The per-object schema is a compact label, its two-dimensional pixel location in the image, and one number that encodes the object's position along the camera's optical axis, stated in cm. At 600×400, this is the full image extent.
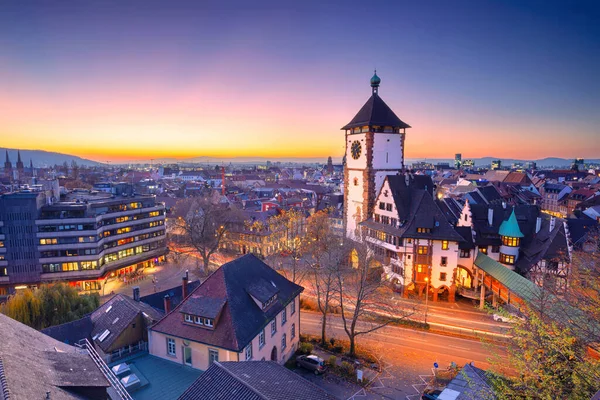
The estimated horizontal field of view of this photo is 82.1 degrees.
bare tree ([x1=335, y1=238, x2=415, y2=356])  3838
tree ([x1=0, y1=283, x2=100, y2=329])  4097
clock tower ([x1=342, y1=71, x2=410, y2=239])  6059
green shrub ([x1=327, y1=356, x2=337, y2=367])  3638
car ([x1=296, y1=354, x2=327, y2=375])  3550
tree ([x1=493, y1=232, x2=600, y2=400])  1842
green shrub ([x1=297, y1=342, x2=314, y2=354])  3959
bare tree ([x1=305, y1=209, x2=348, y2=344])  4406
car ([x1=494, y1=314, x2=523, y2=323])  4553
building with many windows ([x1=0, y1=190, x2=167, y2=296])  6538
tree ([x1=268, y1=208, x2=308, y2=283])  7485
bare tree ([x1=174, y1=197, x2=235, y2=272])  6606
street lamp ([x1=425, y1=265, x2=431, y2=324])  5231
